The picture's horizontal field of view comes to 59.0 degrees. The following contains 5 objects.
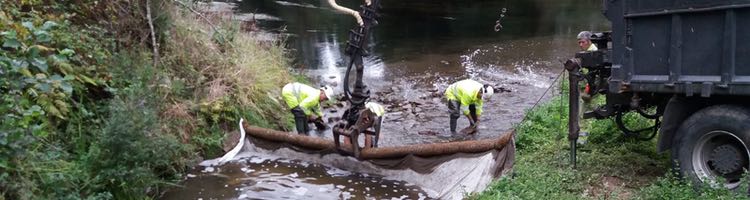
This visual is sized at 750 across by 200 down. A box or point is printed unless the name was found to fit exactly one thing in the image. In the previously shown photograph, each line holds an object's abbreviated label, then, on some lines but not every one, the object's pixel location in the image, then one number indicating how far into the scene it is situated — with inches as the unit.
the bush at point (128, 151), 239.9
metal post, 254.8
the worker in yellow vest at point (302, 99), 374.3
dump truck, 206.1
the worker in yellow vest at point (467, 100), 386.0
